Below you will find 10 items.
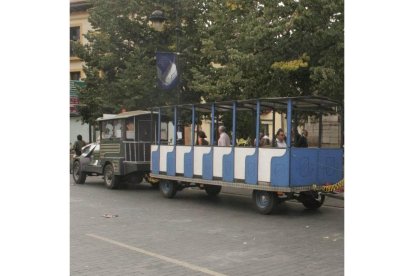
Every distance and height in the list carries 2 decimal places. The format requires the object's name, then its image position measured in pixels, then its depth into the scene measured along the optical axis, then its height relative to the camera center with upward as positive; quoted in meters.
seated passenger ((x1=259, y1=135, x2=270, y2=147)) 11.48 -0.10
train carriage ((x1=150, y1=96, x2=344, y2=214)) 10.70 -0.56
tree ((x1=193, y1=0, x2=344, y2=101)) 12.49 +2.26
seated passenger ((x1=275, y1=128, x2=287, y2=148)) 11.69 -0.05
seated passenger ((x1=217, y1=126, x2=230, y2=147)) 12.45 -0.06
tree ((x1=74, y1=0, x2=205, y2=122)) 19.94 +3.42
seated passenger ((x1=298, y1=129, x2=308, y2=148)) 11.59 -0.11
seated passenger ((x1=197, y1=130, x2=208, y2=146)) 13.38 -0.06
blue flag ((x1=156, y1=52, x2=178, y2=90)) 15.95 +2.06
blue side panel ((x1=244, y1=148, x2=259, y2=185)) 11.17 -0.69
